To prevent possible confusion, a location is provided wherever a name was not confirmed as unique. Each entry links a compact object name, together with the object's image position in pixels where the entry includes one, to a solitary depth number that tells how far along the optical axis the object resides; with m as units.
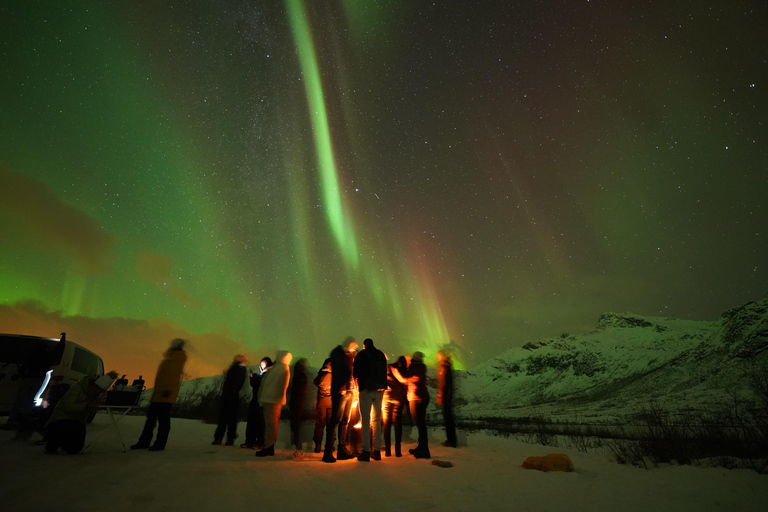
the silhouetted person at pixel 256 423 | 8.89
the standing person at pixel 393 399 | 8.11
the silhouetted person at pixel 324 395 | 7.61
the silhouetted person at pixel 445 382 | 9.23
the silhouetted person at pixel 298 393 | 8.09
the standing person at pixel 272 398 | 7.20
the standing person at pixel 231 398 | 8.78
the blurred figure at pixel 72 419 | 6.14
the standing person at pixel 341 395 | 6.95
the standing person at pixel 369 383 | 7.05
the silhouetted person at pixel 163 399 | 6.98
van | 7.97
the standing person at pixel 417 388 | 8.07
